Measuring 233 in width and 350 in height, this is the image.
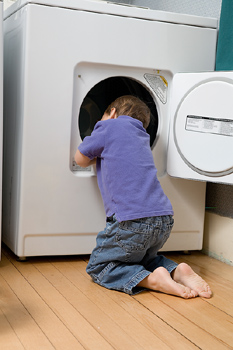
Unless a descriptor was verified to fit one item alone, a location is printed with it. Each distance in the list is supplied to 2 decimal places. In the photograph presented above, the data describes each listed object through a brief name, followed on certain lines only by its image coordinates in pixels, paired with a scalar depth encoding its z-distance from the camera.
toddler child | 1.33
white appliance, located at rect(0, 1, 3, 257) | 1.41
